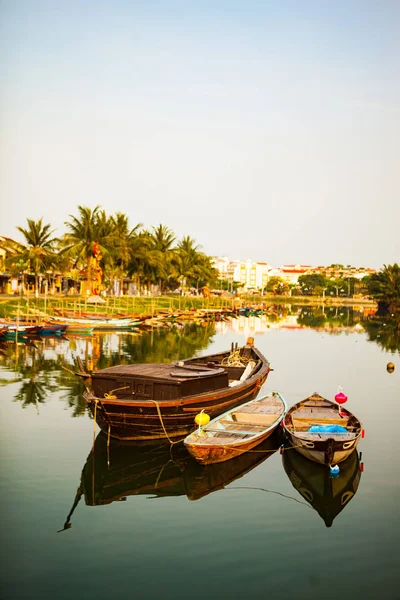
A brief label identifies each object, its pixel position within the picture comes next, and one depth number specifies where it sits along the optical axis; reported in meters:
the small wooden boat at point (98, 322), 53.97
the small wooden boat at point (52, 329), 47.83
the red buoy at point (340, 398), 19.84
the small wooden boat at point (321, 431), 15.23
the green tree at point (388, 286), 117.38
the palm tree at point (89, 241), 70.75
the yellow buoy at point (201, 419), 16.09
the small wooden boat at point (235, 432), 15.20
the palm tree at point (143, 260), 82.56
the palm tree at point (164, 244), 91.46
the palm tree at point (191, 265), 103.04
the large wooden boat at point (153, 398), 17.03
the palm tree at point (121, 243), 76.00
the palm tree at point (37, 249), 68.56
